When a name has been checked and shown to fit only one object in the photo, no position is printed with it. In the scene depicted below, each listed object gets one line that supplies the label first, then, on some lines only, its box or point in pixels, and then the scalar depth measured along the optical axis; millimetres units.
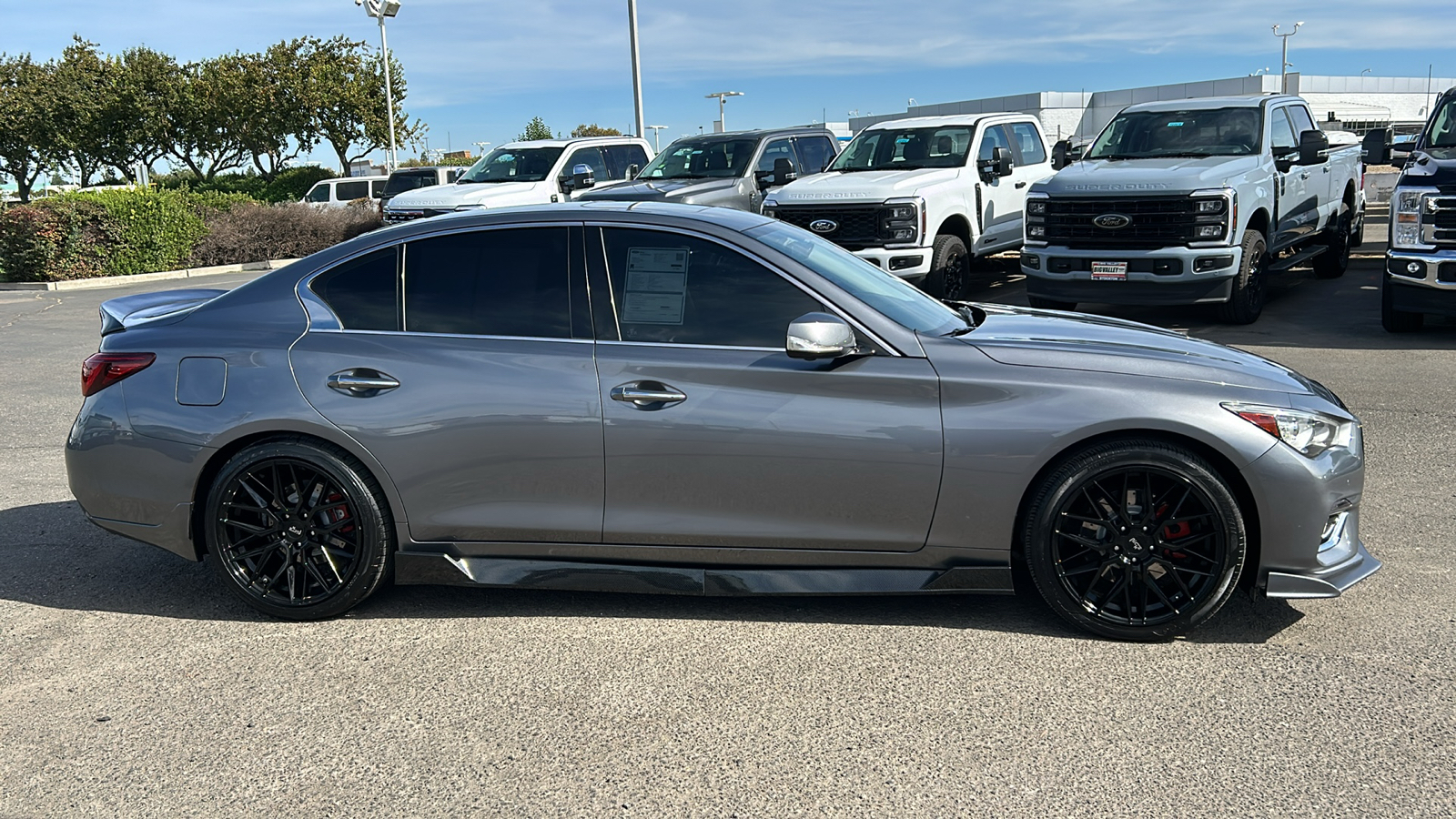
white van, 32688
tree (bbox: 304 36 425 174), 46781
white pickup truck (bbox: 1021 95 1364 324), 11328
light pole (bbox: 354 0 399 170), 36969
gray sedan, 4191
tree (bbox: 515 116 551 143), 74281
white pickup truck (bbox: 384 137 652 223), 17844
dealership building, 57375
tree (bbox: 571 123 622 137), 69994
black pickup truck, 10438
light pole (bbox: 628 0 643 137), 24891
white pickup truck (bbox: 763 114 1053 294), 12664
